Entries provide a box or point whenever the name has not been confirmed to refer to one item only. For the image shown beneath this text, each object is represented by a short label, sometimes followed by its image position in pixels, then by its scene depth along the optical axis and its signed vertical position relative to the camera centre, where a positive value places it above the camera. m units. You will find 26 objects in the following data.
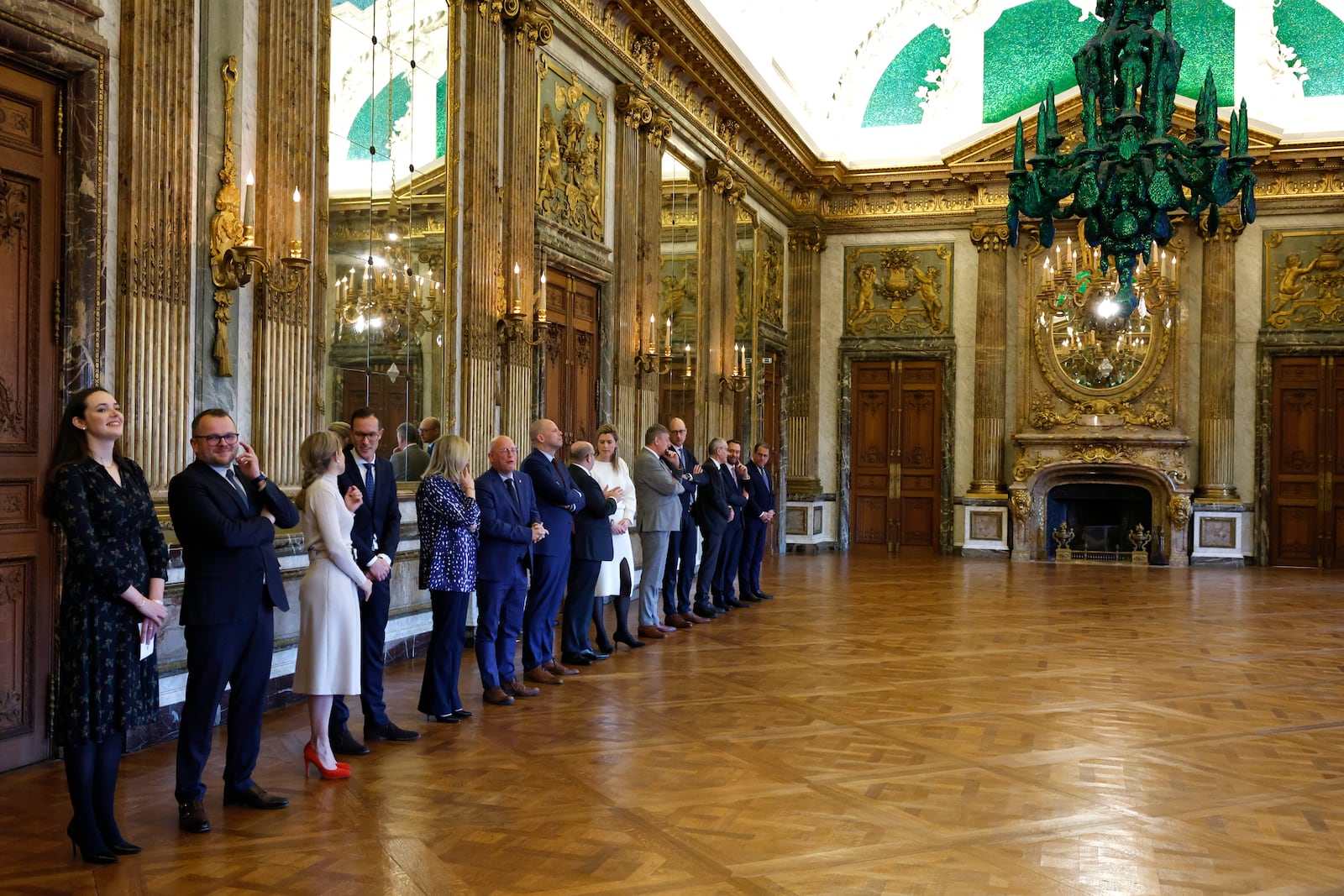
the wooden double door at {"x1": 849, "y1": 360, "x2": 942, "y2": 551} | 17.22 -0.16
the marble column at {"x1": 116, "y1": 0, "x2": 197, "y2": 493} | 5.08 +0.93
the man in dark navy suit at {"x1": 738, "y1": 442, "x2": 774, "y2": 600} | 10.75 -0.83
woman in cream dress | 4.55 -0.65
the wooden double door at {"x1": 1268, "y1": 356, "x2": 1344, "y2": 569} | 15.55 -0.26
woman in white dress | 7.66 -0.67
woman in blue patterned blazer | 5.52 -0.56
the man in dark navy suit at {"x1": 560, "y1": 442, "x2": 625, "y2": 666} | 7.24 -0.74
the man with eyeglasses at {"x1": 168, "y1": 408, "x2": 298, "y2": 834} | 3.97 -0.56
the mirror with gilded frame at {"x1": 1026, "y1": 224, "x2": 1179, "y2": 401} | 15.89 +1.55
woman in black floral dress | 3.58 -0.56
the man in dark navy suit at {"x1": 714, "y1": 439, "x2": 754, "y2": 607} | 10.22 -0.89
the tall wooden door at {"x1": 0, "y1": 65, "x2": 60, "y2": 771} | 4.60 +0.17
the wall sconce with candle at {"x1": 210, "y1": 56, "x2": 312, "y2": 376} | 5.58 +0.94
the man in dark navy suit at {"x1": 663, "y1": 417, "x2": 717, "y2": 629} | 9.05 -0.92
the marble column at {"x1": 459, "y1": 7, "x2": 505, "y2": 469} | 8.12 +1.53
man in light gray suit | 8.44 -0.52
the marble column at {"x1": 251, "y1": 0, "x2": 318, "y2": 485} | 5.97 +1.12
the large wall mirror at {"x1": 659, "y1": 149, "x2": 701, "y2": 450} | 12.20 +1.76
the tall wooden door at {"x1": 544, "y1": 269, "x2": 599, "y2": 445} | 9.55 +0.72
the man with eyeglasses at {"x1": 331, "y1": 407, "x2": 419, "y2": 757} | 5.16 -0.45
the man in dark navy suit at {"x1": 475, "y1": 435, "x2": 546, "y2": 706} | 5.94 -0.65
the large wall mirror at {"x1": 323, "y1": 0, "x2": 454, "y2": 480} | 6.81 +1.42
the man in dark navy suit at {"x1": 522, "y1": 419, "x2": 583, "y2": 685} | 6.61 -0.63
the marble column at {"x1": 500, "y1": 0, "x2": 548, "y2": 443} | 8.61 +1.95
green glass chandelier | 7.31 +1.86
